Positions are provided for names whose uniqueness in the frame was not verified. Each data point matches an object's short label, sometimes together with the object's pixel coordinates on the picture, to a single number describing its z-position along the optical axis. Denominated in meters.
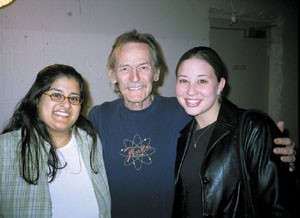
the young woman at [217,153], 1.23
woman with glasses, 1.55
